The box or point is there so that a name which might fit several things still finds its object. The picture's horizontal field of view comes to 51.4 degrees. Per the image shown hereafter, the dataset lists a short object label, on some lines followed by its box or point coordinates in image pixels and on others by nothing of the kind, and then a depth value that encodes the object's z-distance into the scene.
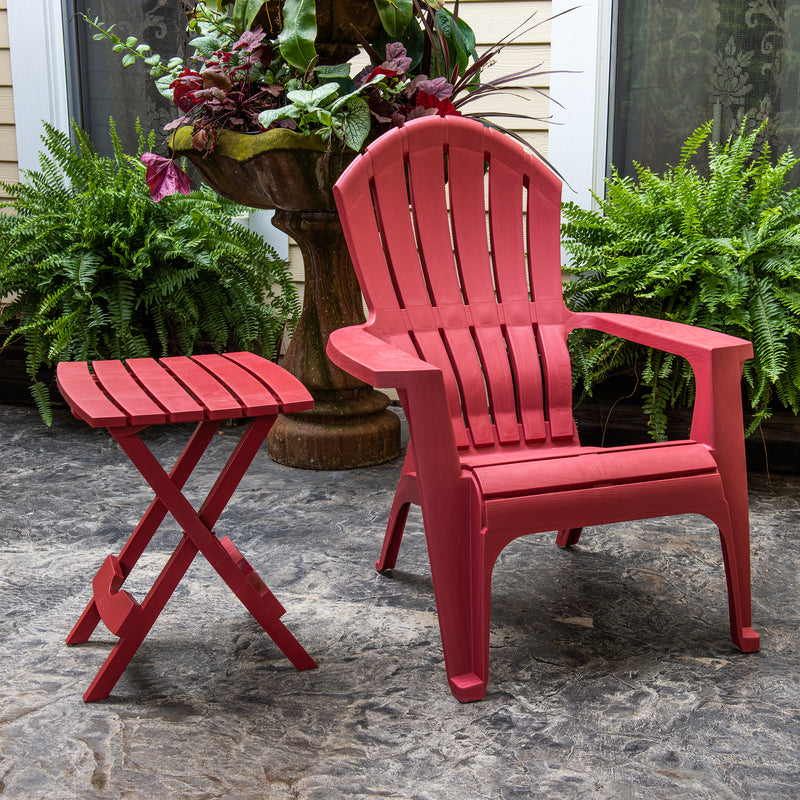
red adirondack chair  1.59
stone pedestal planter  2.85
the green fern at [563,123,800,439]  2.58
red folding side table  1.49
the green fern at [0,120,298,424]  3.04
